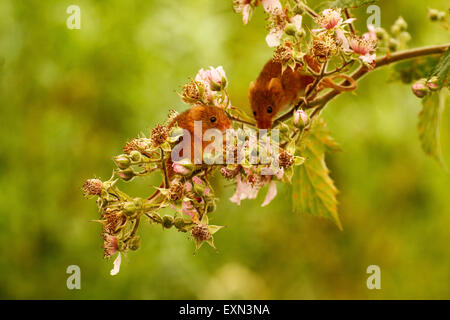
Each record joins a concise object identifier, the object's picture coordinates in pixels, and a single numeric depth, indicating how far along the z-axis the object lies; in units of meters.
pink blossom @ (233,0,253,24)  0.70
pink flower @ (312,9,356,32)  0.67
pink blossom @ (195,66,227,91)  0.70
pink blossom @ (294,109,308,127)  0.67
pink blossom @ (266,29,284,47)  0.69
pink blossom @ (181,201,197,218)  0.68
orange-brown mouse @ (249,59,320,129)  0.71
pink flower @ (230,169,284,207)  0.69
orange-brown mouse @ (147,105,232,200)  0.69
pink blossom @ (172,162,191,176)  0.67
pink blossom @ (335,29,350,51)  0.67
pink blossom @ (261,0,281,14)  0.69
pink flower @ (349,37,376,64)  0.67
